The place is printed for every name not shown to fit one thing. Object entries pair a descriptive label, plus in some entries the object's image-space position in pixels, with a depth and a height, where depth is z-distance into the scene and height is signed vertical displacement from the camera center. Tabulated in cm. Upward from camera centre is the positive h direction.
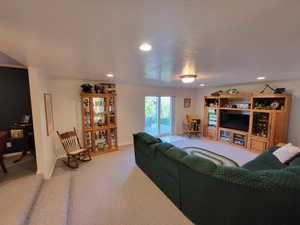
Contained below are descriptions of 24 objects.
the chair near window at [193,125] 606 -103
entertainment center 394 -60
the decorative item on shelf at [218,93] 543 +41
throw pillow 242 -96
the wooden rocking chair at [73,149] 346 -130
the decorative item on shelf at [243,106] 479 -11
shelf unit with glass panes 406 -64
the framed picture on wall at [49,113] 299 -24
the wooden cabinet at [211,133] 555 -130
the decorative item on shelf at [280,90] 391 +38
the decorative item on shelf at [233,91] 503 +46
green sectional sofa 126 -99
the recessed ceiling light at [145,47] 151 +68
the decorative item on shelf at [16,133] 350 -82
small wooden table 255 -82
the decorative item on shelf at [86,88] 396 +45
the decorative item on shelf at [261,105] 421 -8
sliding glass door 594 -56
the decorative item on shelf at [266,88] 432 +51
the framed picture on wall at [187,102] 667 +5
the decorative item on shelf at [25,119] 346 -42
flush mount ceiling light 311 +61
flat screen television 475 -65
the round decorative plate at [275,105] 399 -6
